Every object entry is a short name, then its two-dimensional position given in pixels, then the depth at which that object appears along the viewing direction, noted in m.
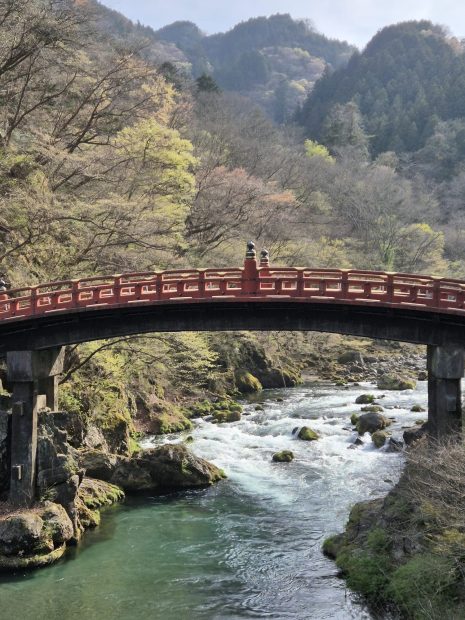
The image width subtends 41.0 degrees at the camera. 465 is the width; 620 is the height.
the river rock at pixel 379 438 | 28.33
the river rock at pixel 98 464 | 23.64
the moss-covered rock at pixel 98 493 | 21.84
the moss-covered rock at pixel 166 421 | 32.09
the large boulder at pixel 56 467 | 20.02
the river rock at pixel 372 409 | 34.25
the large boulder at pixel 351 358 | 50.28
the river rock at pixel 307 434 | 30.19
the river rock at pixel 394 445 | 27.47
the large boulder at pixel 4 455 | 20.55
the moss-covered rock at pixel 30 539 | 17.88
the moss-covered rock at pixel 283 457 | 27.17
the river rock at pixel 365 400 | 36.94
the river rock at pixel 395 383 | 41.41
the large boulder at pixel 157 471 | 23.84
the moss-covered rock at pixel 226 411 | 34.25
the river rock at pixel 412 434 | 25.79
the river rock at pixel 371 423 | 30.50
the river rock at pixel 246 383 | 42.00
